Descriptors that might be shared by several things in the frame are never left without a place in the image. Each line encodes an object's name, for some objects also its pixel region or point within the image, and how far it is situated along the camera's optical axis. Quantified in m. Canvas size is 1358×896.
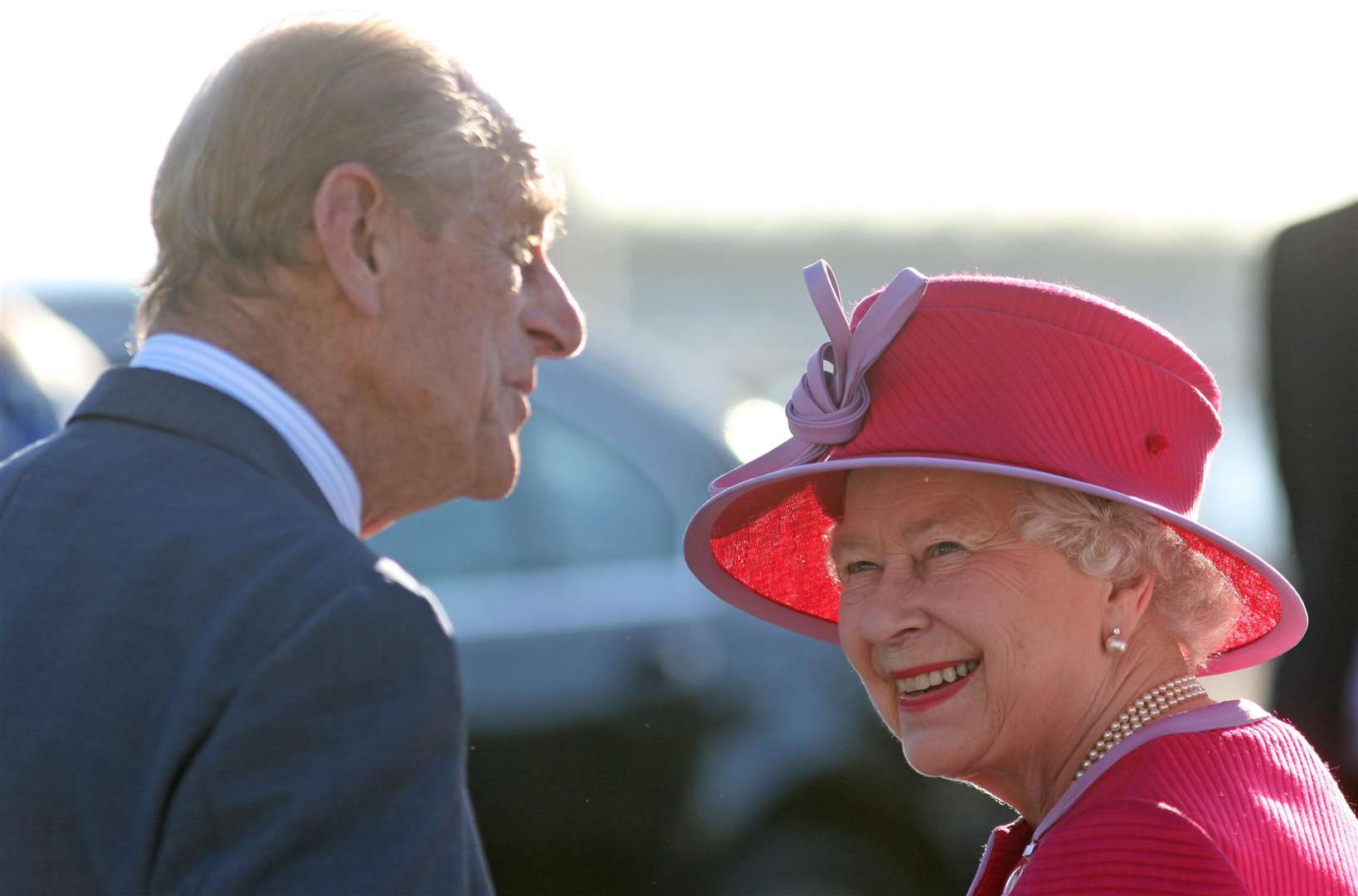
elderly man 3.03
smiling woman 4.46
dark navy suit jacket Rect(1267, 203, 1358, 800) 8.05
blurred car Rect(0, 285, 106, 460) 7.36
